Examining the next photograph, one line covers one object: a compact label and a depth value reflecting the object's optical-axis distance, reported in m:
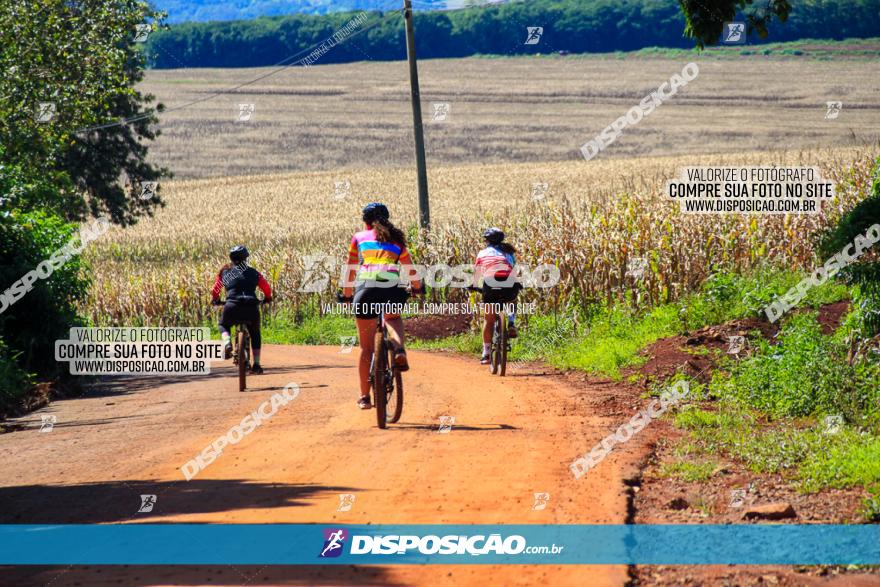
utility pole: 27.94
